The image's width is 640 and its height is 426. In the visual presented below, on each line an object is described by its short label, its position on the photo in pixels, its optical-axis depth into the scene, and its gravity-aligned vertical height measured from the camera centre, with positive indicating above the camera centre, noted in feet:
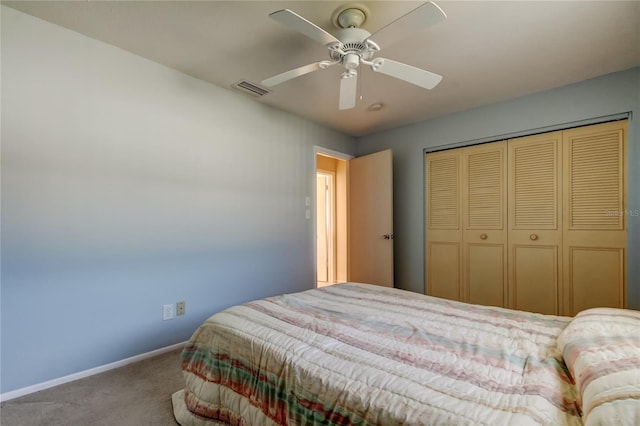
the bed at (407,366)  2.39 -1.64
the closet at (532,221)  7.82 -0.22
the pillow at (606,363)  1.98 -1.32
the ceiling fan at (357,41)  4.26 +2.88
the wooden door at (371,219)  11.31 -0.19
